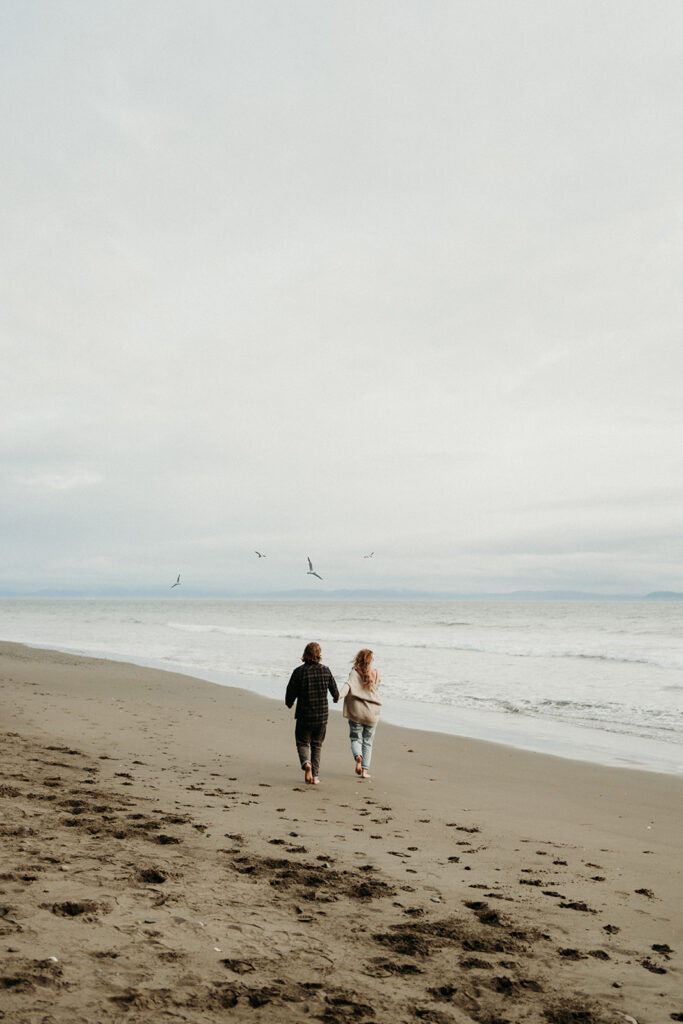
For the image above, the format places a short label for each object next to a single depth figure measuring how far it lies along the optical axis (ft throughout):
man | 31.89
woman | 33.60
